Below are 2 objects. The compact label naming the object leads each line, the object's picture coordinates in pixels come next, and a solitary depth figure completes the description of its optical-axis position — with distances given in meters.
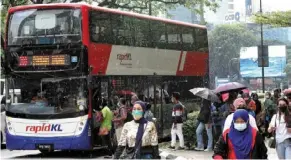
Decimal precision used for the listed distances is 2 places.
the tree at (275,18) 22.14
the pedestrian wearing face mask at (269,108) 16.11
